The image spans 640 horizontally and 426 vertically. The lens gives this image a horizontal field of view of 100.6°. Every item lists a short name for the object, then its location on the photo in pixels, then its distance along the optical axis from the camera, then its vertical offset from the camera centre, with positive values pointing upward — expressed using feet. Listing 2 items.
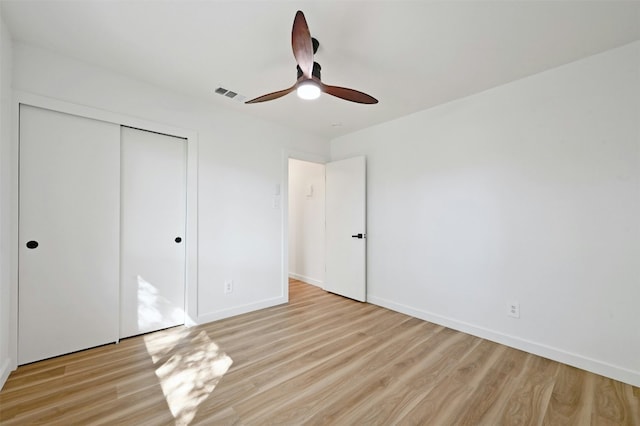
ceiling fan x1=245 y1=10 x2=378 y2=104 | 4.90 +2.97
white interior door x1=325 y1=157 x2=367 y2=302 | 12.33 -0.72
